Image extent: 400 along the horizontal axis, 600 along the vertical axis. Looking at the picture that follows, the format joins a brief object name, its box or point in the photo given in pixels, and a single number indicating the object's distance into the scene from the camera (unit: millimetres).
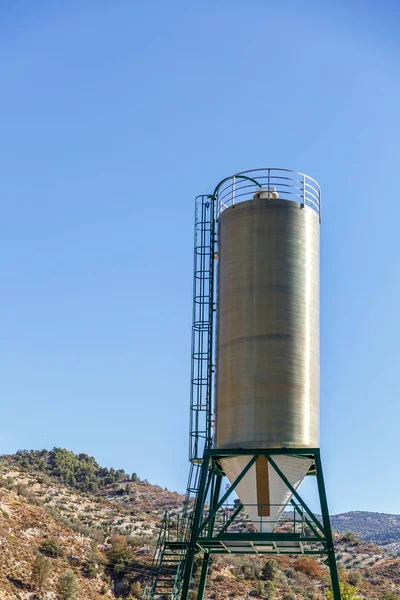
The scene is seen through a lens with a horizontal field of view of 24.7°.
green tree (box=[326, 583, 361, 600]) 41594
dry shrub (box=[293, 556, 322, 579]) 51469
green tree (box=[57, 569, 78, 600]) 38281
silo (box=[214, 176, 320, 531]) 23500
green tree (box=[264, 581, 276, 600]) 44531
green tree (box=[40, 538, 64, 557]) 41844
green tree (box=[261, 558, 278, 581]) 48125
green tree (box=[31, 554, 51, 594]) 38188
